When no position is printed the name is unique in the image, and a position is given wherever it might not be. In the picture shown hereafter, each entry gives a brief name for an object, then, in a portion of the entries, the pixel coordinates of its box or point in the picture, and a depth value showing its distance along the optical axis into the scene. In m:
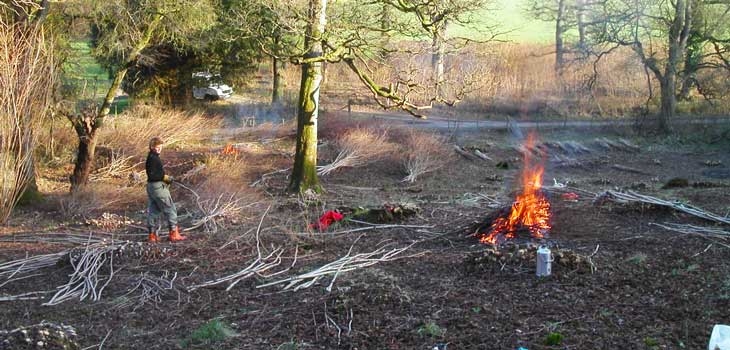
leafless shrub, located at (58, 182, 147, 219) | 12.50
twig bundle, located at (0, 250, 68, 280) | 7.74
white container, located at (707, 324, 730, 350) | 4.22
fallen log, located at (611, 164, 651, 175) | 18.04
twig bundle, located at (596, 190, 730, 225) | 8.31
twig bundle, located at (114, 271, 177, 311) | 6.59
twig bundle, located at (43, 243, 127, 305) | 6.84
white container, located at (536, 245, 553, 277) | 6.42
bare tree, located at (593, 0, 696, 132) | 23.80
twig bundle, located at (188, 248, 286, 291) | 7.07
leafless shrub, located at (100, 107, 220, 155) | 17.45
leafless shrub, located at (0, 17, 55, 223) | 10.77
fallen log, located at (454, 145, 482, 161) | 19.53
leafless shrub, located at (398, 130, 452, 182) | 16.89
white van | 25.80
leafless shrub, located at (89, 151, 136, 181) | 16.44
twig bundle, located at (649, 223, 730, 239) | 7.60
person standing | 9.17
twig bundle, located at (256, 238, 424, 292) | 6.91
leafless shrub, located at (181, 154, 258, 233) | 10.01
